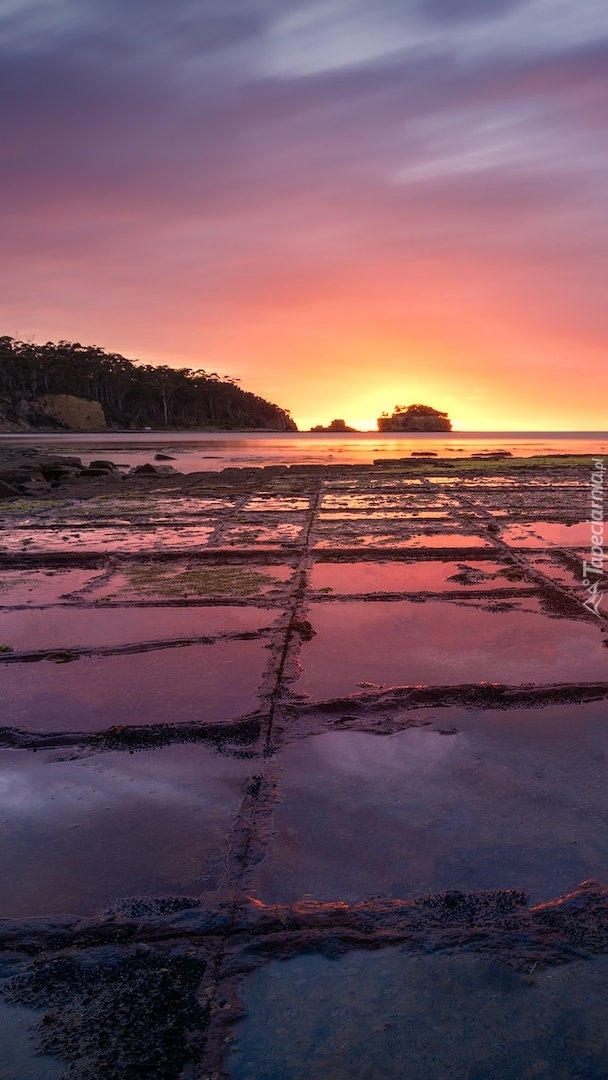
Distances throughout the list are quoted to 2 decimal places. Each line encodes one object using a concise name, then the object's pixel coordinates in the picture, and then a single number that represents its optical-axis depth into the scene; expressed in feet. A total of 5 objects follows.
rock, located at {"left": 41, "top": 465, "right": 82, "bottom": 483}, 79.97
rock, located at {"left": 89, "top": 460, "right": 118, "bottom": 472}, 89.00
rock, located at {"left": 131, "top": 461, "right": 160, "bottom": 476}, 85.98
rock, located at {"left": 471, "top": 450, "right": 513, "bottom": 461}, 126.58
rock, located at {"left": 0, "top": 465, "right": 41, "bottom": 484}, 72.07
